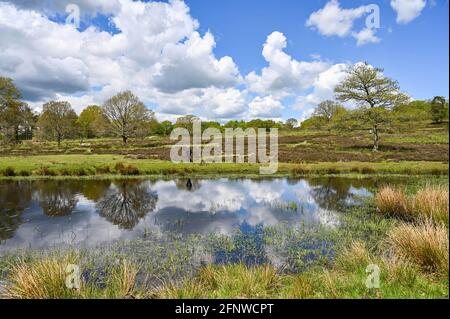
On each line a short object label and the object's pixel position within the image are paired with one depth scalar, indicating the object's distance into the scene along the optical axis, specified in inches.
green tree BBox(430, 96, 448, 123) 3075.8
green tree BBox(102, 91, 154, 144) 2588.6
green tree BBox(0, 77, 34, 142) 1959.9
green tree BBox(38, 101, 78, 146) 2477.9
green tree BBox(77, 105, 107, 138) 2645.2
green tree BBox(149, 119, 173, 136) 4259.4
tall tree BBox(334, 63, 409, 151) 1691.7
